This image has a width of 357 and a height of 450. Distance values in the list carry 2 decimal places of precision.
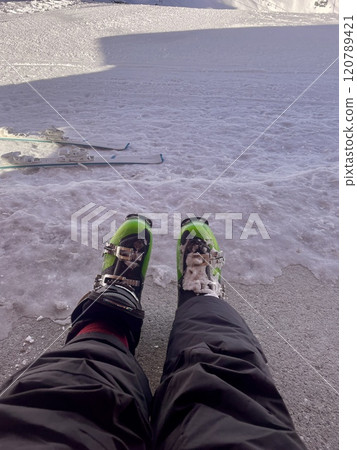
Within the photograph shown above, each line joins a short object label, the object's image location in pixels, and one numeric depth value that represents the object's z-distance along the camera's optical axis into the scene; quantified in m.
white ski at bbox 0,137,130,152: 2.37
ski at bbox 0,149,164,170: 2.09
